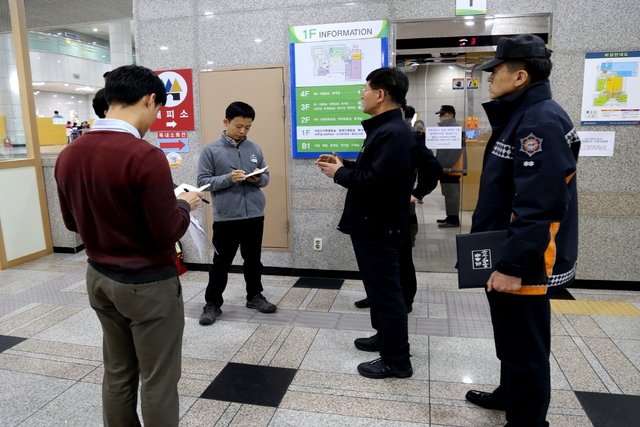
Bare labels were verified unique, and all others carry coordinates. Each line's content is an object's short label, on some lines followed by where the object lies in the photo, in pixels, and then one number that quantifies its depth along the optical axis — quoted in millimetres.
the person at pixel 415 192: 3258
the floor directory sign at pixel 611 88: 3711
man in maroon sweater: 1516
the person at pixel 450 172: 4270
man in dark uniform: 1619
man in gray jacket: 3295
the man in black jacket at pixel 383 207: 2408
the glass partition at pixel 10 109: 5074
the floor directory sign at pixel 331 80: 4039
